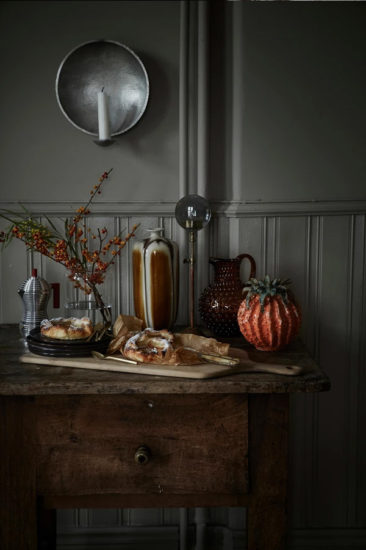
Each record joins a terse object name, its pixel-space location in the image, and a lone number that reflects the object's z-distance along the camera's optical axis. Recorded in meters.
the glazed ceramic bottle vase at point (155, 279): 1.72
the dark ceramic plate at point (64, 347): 1.46
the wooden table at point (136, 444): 1.33
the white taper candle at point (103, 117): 1.86
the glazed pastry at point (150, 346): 1.41
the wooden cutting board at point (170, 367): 1.33
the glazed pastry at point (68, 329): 1.48
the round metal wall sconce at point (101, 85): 1.91
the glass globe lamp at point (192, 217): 1.75
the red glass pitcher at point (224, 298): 1.74
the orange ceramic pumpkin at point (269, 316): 1.52
